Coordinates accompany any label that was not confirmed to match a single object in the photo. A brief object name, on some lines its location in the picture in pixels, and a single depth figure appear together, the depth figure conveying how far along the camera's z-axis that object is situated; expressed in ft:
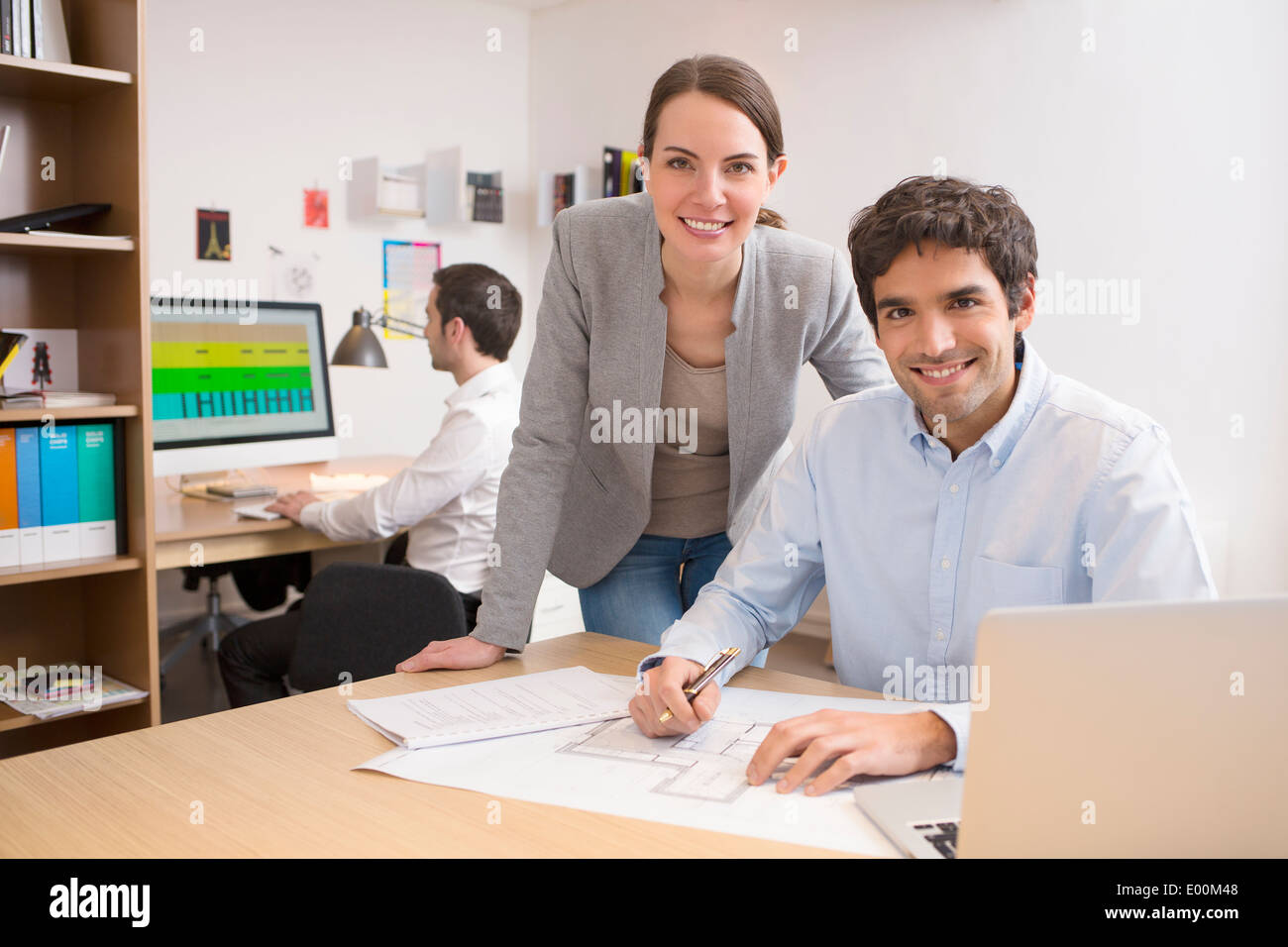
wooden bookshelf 7.92
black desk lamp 11.39
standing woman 4.98
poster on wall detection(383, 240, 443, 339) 15.84
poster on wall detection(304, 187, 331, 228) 14.79
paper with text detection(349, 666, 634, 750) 3.71
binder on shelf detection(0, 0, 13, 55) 7.48
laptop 2.30
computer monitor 9.63
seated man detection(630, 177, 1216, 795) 3.91
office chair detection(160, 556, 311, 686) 11.89
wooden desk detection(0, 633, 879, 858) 2.87
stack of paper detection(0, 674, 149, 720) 7.89
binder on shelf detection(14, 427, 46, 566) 7.77
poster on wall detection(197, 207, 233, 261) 13.67
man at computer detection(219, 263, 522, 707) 8.91
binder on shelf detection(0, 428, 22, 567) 7.68
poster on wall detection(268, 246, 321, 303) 14.51
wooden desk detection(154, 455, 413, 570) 8.54
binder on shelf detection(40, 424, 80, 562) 7.92
